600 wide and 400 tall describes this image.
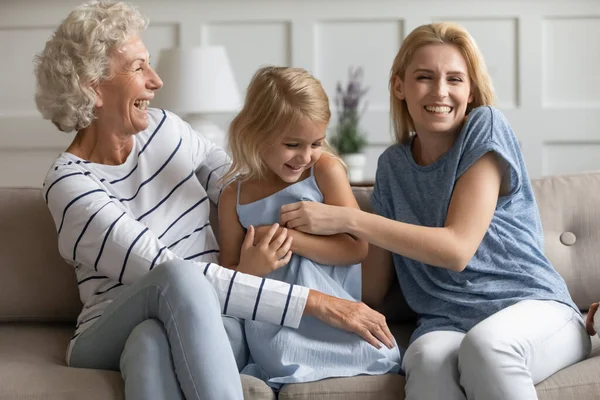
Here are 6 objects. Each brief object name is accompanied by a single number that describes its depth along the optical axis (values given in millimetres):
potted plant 3901
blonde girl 2384
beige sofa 2654
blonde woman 2292
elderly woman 2246
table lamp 3740
